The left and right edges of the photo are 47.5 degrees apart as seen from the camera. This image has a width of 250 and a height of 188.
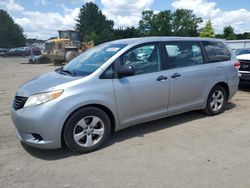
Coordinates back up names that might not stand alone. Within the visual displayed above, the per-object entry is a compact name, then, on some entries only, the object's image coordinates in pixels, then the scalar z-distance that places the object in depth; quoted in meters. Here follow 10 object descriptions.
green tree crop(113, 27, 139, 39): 79.25
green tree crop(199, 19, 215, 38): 51.06
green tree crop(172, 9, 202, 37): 90.25
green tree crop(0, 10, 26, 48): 77.88
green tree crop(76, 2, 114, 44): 88.21
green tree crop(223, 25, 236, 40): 53.88
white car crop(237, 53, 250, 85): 8.43
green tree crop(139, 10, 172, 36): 87.12
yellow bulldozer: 23.70
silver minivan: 4.09
